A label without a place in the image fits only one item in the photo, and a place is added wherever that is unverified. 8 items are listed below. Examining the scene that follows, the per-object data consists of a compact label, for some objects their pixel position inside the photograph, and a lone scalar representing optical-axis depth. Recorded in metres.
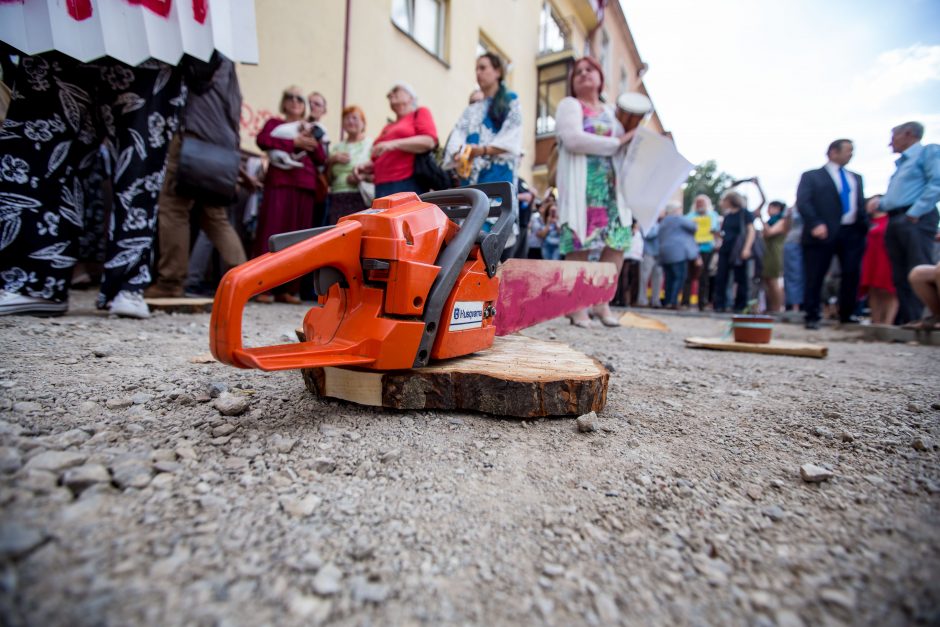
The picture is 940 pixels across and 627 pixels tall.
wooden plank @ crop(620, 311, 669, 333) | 3.89
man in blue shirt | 3.79
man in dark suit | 4.36
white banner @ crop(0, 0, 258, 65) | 1.70
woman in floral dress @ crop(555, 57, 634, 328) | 2.98
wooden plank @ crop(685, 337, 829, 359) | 2.54
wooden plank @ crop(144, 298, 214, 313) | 2.64
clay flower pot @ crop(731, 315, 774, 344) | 2.71
